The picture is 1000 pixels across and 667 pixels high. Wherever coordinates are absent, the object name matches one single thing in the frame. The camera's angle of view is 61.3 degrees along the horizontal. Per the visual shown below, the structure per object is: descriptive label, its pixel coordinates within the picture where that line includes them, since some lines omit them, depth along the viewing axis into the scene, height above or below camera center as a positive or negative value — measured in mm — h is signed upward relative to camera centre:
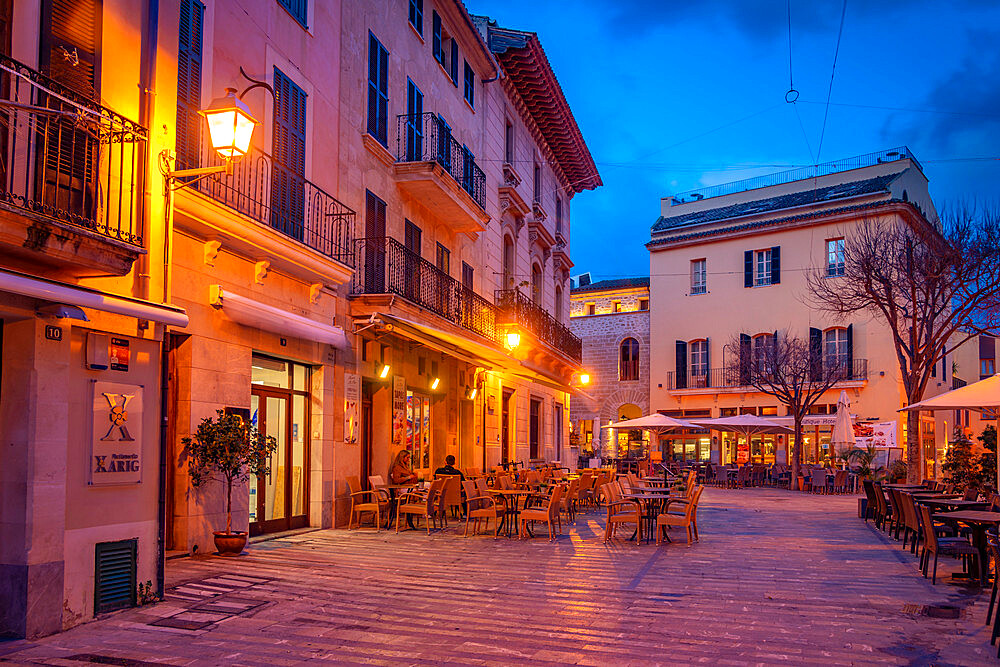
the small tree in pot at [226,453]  9516 -586
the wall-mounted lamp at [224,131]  7570 +2444
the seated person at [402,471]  15141 -1224
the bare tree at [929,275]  17609 +2802
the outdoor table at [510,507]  12961 -1649
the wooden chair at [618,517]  12562 -1702
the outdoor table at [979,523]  8766 -1271
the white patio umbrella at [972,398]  11734 +100
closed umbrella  24453 -604
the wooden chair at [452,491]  13579 -1427
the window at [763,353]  30681 +1969
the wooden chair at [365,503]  13177 -1569
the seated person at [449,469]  15219 -1195
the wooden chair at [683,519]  11914 -1628
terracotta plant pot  9844 -1642
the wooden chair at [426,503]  13070 -1613
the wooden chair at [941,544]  8945 -1489
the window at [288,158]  12125 +3588
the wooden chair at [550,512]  12500 -1619
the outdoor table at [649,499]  12875 -1532
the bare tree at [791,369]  28594 +1280
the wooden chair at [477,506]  12891 -1636
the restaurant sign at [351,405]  13586 -43
